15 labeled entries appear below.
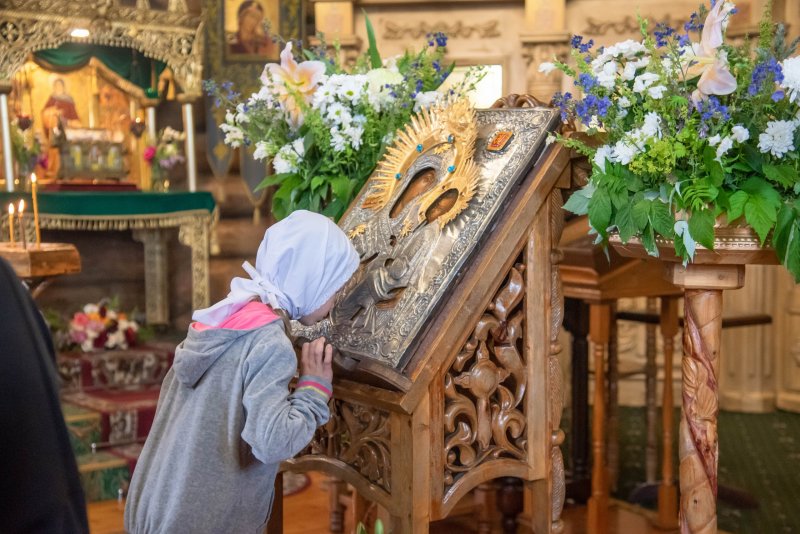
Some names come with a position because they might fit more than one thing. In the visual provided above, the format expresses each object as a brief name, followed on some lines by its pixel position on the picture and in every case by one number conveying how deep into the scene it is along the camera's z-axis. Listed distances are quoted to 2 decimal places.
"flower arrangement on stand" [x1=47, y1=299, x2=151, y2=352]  5.78
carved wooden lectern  2.29
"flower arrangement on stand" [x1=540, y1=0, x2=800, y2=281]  2.05
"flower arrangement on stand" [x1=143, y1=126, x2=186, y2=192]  7.07
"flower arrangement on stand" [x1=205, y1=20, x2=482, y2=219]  3.00
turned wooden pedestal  2.29
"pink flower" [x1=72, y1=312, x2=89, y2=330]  5.81
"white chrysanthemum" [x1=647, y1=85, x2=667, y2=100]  2.11
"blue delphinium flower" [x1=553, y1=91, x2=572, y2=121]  2.35
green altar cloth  6.32
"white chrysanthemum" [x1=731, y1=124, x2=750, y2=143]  2.03
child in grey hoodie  2.08
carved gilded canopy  6.49
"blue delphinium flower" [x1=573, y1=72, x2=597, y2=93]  2.21
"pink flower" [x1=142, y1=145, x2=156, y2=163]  7.06
